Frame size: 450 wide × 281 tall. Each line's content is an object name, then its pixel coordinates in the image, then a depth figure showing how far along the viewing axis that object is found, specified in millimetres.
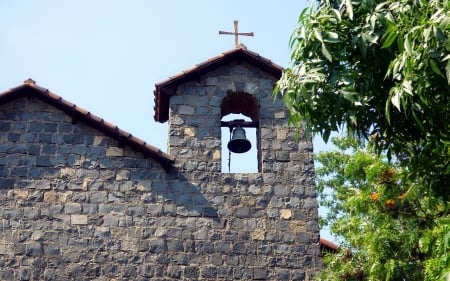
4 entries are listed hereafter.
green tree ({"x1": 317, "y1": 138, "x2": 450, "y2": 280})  8969
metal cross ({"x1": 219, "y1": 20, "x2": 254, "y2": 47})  12352
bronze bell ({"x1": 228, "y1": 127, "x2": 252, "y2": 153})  11477
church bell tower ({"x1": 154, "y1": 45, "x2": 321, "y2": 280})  10430
